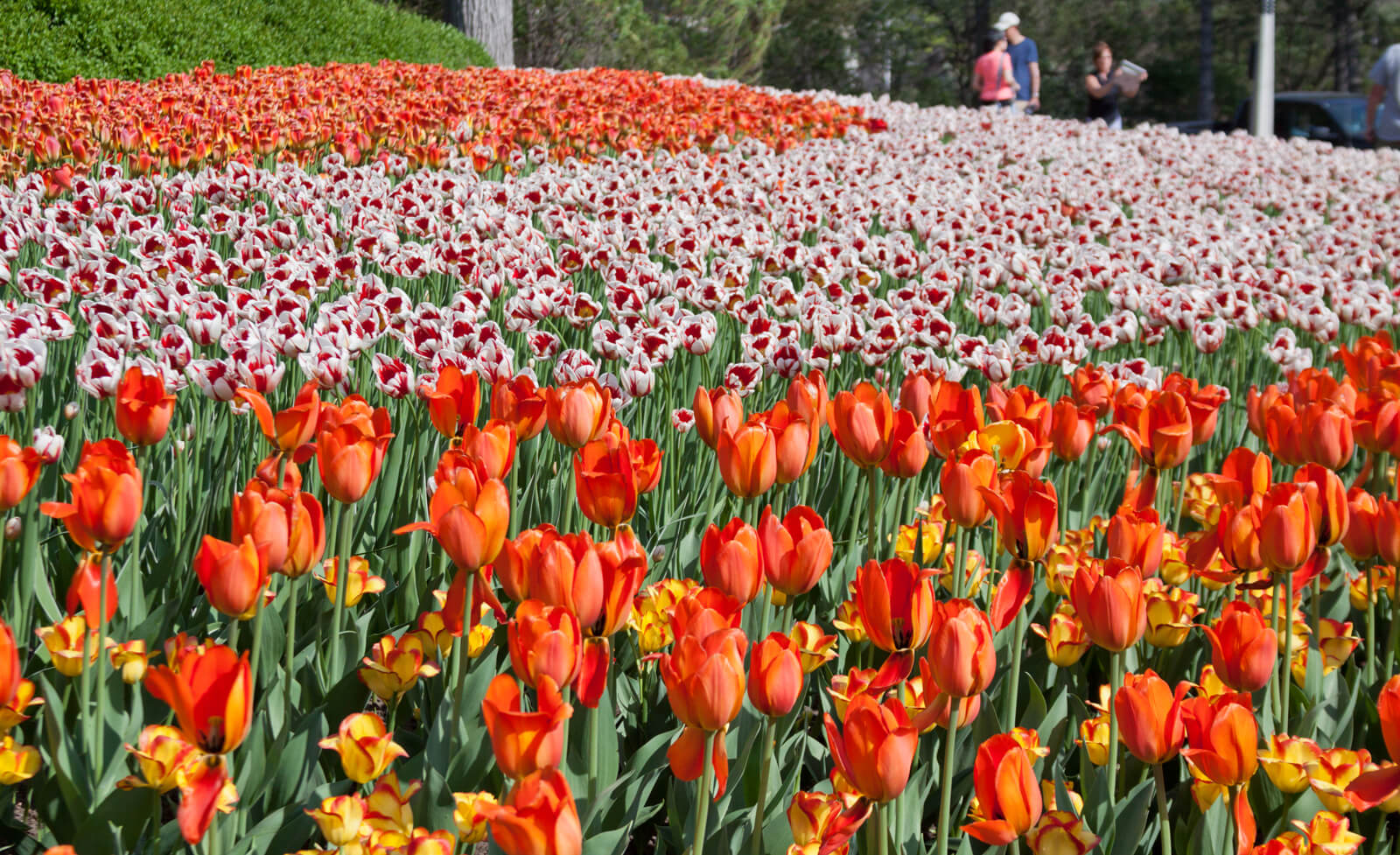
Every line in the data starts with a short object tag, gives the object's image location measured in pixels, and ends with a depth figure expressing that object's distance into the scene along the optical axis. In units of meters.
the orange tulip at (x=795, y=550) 3.10
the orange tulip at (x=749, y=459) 3.28
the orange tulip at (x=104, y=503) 3.04
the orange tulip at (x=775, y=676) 2.93
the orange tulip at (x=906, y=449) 3.39
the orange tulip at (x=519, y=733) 2.84
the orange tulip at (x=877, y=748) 2.87
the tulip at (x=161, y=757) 2.96
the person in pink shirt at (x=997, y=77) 19.60
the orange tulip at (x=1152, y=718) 2.96
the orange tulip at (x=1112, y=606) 3.05
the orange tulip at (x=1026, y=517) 3.17
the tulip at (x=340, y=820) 2.93
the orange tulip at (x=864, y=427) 3.39
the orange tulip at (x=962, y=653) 2.94
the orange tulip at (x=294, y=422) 3.30
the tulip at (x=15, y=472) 3.07
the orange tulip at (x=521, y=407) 3.47
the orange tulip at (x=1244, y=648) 3.04
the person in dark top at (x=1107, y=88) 20.54
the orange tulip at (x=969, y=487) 3.26
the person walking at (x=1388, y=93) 14.07
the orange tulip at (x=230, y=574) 2.97
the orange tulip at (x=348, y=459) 3.18
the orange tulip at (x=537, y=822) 2.77
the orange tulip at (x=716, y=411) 3.43
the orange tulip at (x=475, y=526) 3.04
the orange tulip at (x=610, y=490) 3.21
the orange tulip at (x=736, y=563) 3.06
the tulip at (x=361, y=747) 2.98
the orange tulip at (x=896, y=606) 3.03
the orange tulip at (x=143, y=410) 3.31
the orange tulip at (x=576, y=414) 3.41
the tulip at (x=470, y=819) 2.95
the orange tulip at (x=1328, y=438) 3.51
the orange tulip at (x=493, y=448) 3.27
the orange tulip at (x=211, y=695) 2.84
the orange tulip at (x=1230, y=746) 2.94
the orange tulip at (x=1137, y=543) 3.22
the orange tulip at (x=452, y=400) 3.48
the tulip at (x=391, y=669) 3.19
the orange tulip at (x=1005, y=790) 2.90
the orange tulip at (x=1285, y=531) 3.16
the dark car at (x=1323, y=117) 25.13
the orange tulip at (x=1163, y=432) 3.51
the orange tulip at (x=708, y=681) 2.88
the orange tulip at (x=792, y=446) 3.34
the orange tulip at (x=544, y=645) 2.89
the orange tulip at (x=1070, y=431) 3.59
